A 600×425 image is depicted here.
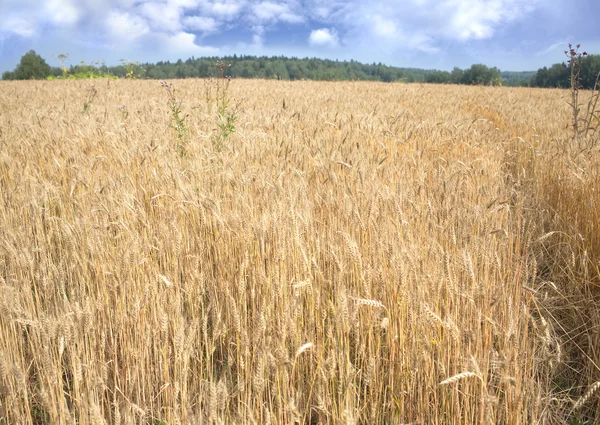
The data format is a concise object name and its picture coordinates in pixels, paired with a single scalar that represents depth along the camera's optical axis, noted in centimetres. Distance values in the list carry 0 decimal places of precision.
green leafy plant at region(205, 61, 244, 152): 416
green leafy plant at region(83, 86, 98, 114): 647
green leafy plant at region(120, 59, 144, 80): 2149
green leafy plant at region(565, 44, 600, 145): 446
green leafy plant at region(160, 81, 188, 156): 430
